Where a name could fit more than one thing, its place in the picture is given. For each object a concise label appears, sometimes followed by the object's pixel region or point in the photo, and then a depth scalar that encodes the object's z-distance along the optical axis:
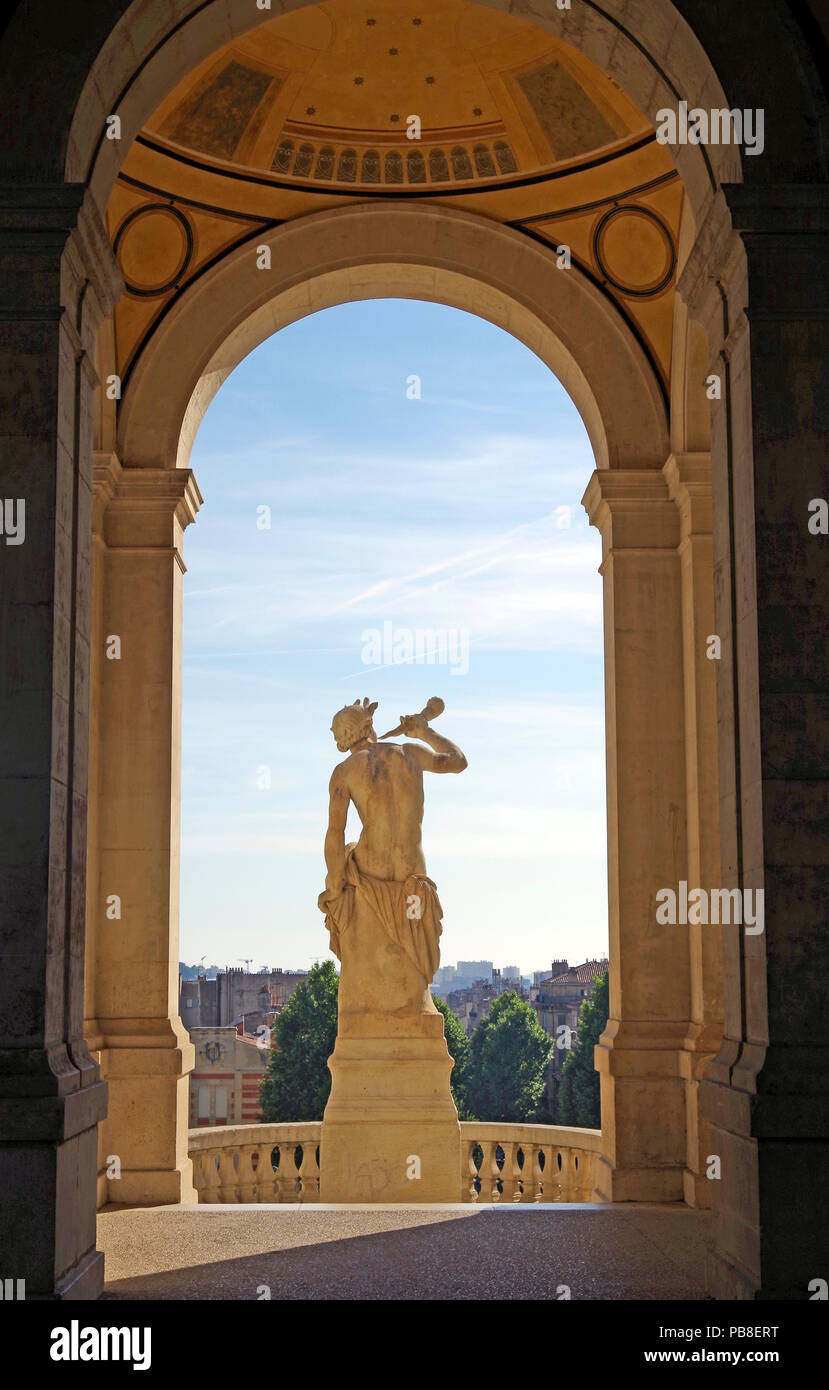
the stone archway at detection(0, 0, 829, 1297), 8.99
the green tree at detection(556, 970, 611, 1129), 64.38
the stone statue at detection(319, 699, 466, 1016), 17.30
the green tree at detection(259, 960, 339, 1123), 63.09
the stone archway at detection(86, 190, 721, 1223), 16.22
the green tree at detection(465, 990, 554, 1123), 81.19
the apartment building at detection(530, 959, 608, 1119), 116.99
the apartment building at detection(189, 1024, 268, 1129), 85.81
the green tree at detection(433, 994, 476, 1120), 66.56
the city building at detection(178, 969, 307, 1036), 119.62
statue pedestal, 16.55
